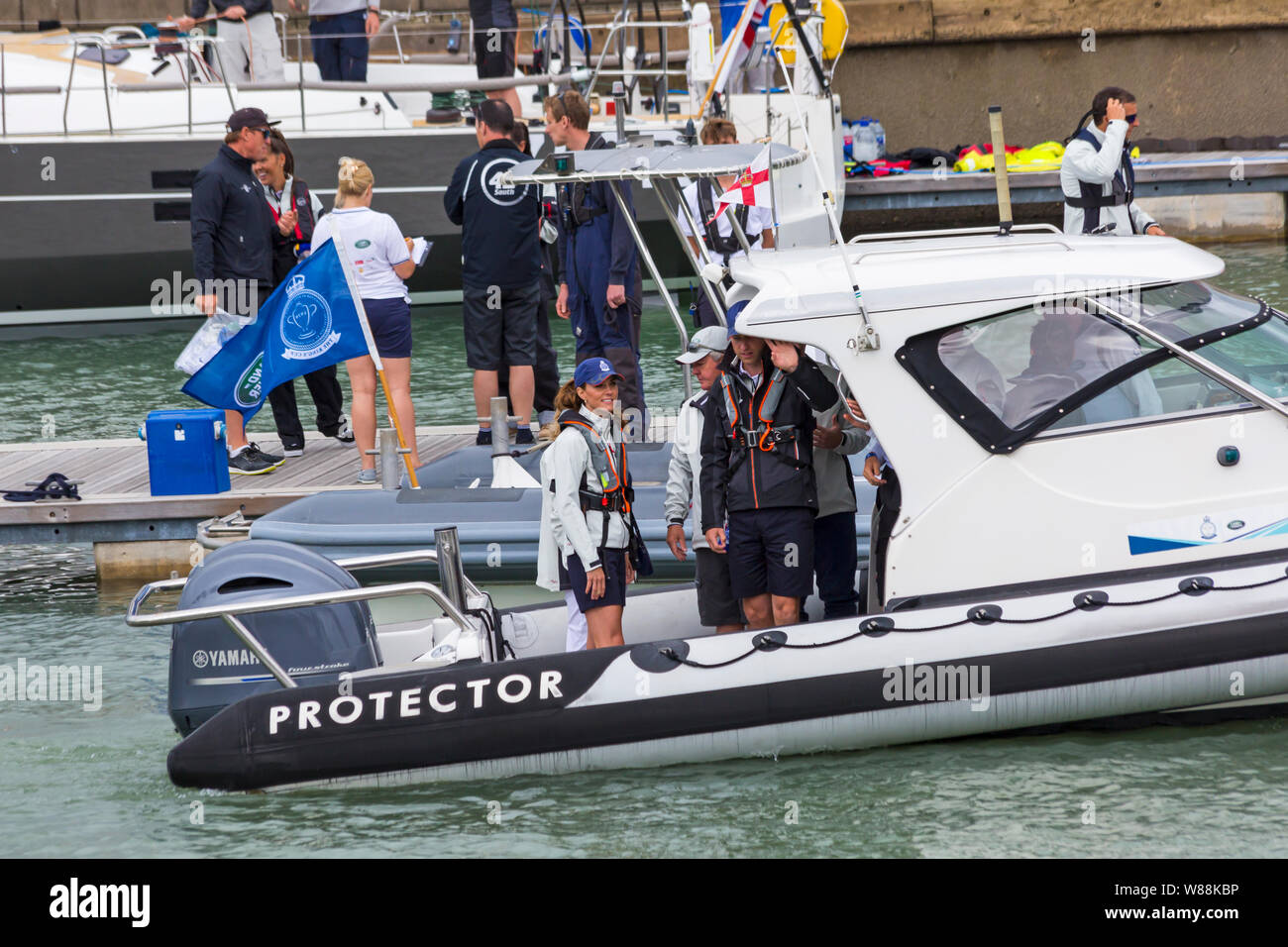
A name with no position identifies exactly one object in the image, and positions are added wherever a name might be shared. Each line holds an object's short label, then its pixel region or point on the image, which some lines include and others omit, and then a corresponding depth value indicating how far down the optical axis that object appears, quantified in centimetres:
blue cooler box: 1653
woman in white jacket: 1151
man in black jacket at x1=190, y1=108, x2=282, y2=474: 1719
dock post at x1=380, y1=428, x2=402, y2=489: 1598
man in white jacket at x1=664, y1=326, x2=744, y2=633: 1155
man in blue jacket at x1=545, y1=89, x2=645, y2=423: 1712
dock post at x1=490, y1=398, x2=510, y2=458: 1606
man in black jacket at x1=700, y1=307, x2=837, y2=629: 1113
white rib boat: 1052
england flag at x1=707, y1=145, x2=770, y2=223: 1217
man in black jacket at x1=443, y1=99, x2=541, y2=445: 1753
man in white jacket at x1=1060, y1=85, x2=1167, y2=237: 2039
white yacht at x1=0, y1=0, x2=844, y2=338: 3194
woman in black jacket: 1811
